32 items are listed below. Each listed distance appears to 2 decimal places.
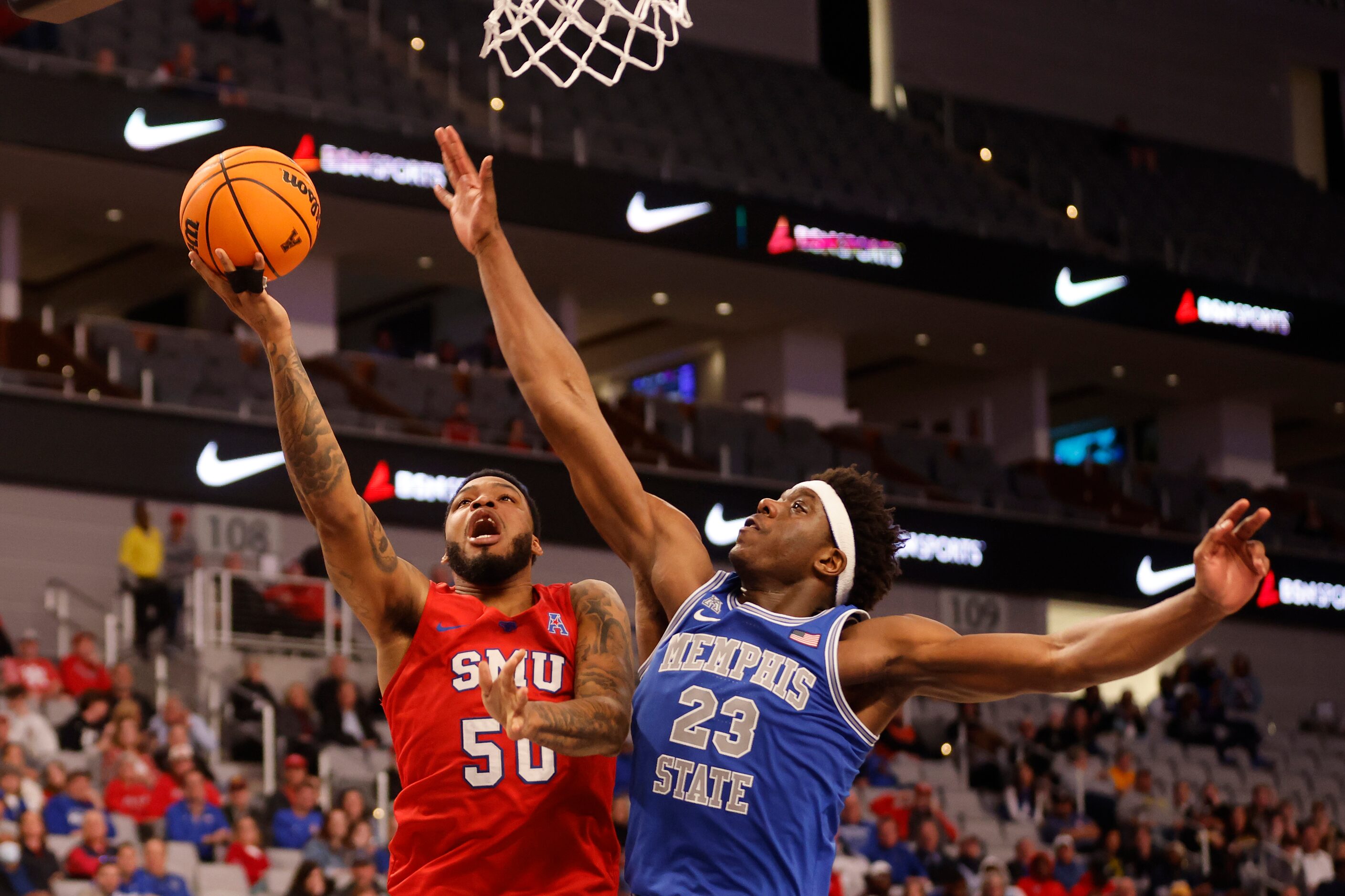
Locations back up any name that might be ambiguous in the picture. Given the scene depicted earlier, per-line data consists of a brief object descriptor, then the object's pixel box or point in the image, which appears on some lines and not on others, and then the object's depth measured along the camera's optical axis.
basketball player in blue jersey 4.01
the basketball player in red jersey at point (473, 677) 4.31
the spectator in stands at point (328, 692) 13.23
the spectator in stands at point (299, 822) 11.70
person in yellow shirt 14.96
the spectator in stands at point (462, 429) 17.94
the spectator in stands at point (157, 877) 10.28
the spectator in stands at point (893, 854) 13.59
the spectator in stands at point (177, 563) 14.39
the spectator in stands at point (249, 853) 11.04
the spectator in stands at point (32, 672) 12.44
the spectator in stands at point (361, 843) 11.41
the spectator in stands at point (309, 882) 10.69
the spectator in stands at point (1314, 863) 16.08
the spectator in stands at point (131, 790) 11.28
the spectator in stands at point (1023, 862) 14.46
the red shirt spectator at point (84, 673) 12.93
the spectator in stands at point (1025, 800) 16.05
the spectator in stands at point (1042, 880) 14.02
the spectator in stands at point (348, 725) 13.05
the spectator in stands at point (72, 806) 10.81
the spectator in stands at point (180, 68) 17.30
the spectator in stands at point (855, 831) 13.69
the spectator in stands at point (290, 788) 11.93
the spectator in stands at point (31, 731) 11.63
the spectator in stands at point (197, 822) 11.23
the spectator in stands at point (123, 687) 12.44
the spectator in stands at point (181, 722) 12.30
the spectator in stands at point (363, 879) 10.70
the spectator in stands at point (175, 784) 11.40
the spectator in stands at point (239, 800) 11.54
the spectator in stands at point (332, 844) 11.38
